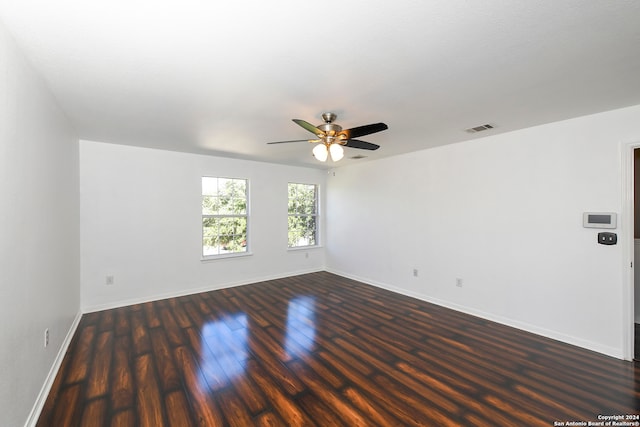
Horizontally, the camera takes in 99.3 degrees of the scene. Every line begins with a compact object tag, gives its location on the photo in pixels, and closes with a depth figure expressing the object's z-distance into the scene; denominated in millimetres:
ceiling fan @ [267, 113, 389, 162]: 2662
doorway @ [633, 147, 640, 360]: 3194
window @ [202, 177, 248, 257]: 5008
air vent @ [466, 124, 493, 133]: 3225
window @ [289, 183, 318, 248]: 6145
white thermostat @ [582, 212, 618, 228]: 2730
